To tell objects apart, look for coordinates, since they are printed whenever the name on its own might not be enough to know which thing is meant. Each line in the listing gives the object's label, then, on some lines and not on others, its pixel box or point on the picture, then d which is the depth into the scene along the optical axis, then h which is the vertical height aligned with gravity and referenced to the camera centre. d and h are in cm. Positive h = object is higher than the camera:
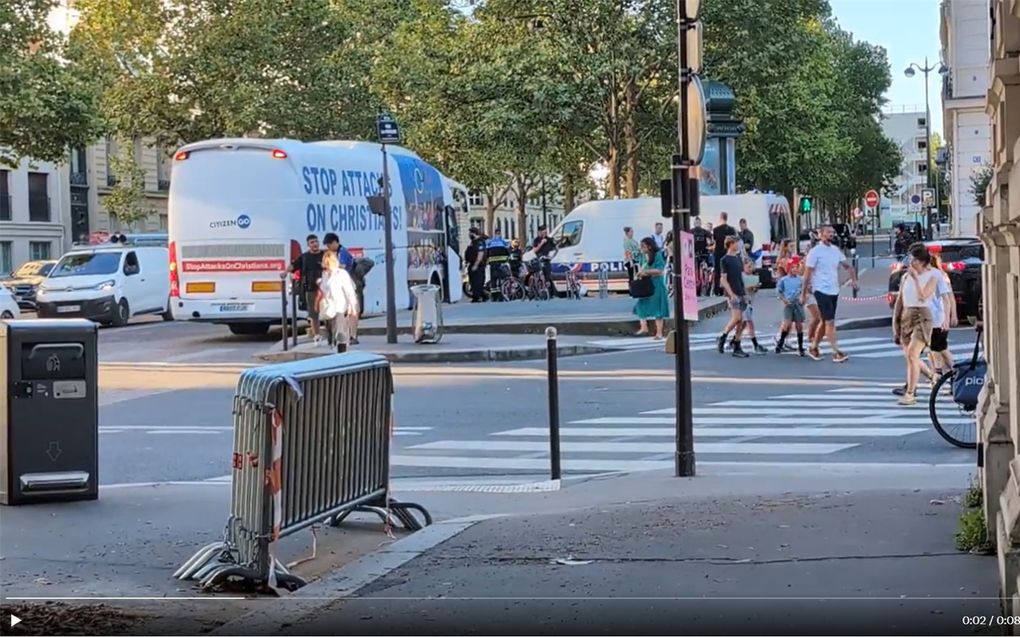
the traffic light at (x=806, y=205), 4769 +217
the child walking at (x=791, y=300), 2047 -46
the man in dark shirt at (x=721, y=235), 3244 +83
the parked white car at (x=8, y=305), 3077 -36
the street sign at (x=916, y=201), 6855 +320
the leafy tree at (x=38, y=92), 3709 +532
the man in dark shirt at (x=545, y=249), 3631 +69
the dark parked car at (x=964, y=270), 2475 -10
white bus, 2575 +111
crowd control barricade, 716 -98
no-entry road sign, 5347 +257
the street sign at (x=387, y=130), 2198 +235
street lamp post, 7732 +909
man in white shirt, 1988 -13
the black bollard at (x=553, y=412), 1124 -111
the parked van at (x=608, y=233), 3847 +113
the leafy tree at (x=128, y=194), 5928 +396
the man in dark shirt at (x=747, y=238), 3555 +83
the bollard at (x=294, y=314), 2317 -55
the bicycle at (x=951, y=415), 1212 -137
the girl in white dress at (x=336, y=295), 2188 -24
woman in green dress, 2388 -39
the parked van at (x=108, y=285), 3303 +5
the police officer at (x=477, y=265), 3578 +31
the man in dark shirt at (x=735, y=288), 2056 -26
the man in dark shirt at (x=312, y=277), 2381 +7
